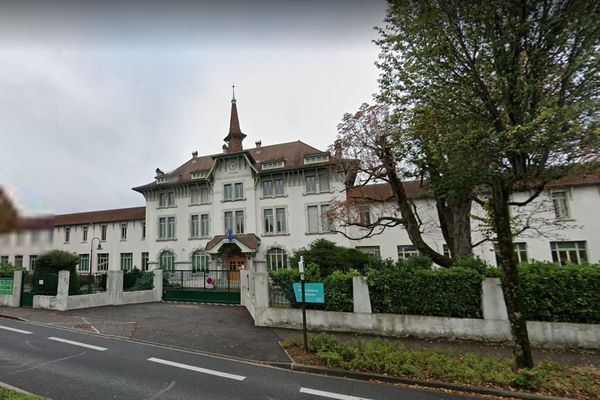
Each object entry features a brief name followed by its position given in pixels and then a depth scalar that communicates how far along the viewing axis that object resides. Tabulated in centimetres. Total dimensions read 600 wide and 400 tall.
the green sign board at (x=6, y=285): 1700
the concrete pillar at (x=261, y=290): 1216
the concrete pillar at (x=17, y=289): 1644
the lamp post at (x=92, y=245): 3312
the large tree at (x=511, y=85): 646
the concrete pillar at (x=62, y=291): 1513
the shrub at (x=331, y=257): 1631
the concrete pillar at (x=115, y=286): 1720
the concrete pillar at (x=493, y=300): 985
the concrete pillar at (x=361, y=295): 1097
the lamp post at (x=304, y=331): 862
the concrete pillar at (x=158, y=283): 1919
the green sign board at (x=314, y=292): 1134
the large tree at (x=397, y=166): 1202
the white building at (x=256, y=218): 2169
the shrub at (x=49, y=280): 1603
